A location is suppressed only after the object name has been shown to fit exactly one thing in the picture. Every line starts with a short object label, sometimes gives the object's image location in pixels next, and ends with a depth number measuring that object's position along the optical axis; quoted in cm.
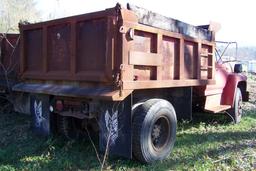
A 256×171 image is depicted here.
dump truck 308
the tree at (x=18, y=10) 1250
